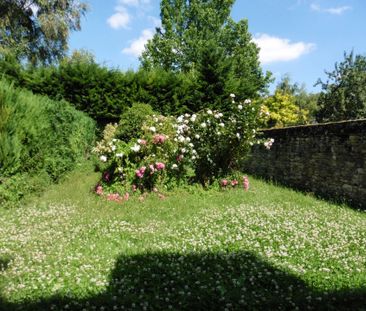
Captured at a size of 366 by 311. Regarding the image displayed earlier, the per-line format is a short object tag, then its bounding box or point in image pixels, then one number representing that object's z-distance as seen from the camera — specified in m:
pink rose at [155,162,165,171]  9.26
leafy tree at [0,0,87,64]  23.05
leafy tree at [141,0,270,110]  32.41
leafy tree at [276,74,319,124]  48.89
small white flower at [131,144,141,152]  9.19
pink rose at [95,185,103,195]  9.06
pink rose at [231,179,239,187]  10.20
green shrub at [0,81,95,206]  7.73
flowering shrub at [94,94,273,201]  9.39
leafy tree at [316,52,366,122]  29.02
